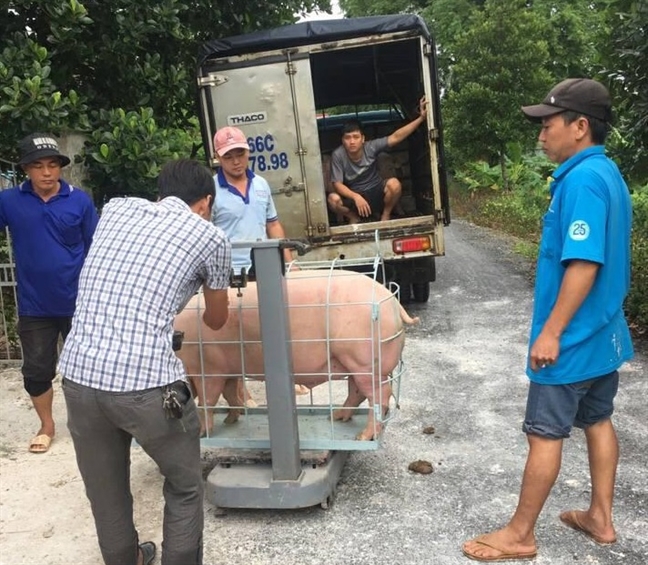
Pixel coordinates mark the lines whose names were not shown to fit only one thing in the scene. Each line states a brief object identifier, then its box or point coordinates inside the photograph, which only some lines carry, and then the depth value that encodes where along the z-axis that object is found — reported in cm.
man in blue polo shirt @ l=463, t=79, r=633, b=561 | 246
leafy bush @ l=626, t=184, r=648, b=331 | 586
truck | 599
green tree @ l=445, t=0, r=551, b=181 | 1647
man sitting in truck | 686
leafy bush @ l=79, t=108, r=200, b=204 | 508
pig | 312
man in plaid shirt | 222
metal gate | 550
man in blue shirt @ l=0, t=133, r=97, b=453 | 375
